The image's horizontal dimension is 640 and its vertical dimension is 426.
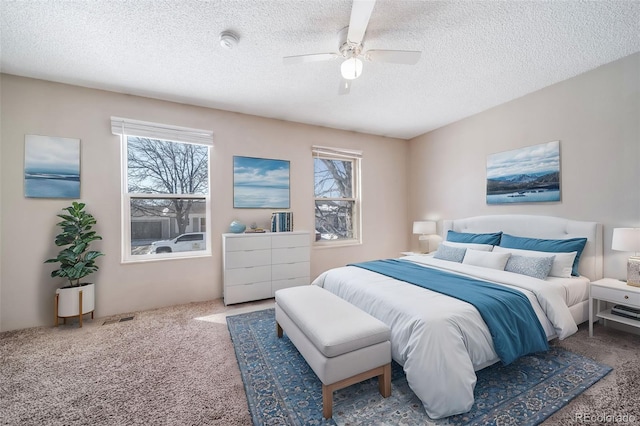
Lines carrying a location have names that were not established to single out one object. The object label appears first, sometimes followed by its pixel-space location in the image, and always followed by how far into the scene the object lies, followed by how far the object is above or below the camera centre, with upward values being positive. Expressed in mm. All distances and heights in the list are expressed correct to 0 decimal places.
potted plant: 2604 -475
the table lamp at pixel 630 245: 2172 -295
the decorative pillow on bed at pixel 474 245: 3077 -414
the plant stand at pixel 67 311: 2617 -985
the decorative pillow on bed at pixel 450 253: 3129 -512
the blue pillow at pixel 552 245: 2572 -354
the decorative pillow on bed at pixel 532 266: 2424 -529
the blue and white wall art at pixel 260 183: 3683 +476
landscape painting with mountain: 2938 +473
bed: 1459 -679
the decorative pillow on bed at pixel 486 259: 2672 -508
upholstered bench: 1475 -818
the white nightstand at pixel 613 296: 2104 -733
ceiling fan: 1863 +1228
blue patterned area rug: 1452 -1174
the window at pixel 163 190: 3143 +336
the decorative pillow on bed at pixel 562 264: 2484 -515
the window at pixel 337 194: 4367 +349
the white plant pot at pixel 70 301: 2607 -880
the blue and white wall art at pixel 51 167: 2658 +538
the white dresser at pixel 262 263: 3279 -667
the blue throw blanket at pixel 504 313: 1680 -713
